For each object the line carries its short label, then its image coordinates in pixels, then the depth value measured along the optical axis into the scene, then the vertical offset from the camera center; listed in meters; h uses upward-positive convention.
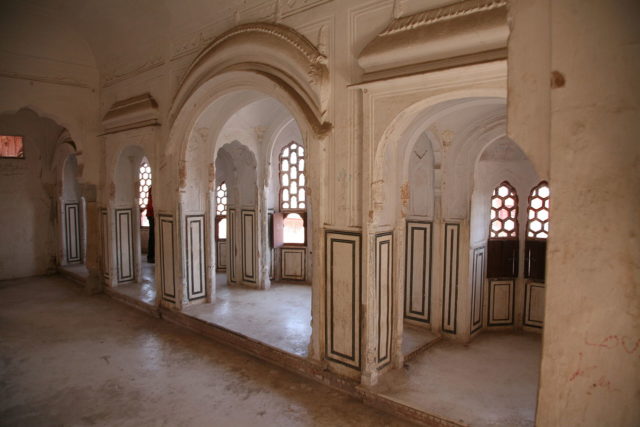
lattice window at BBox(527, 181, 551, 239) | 5.65 -0.28
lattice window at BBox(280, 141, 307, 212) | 8.06 +0.23
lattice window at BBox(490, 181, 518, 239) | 5.85 -0.29
